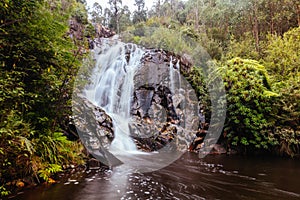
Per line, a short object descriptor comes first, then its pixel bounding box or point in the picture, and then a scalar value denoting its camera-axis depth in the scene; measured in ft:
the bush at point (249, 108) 29.04
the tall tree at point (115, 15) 91.67
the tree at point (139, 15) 101.49
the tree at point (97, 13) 98.95
